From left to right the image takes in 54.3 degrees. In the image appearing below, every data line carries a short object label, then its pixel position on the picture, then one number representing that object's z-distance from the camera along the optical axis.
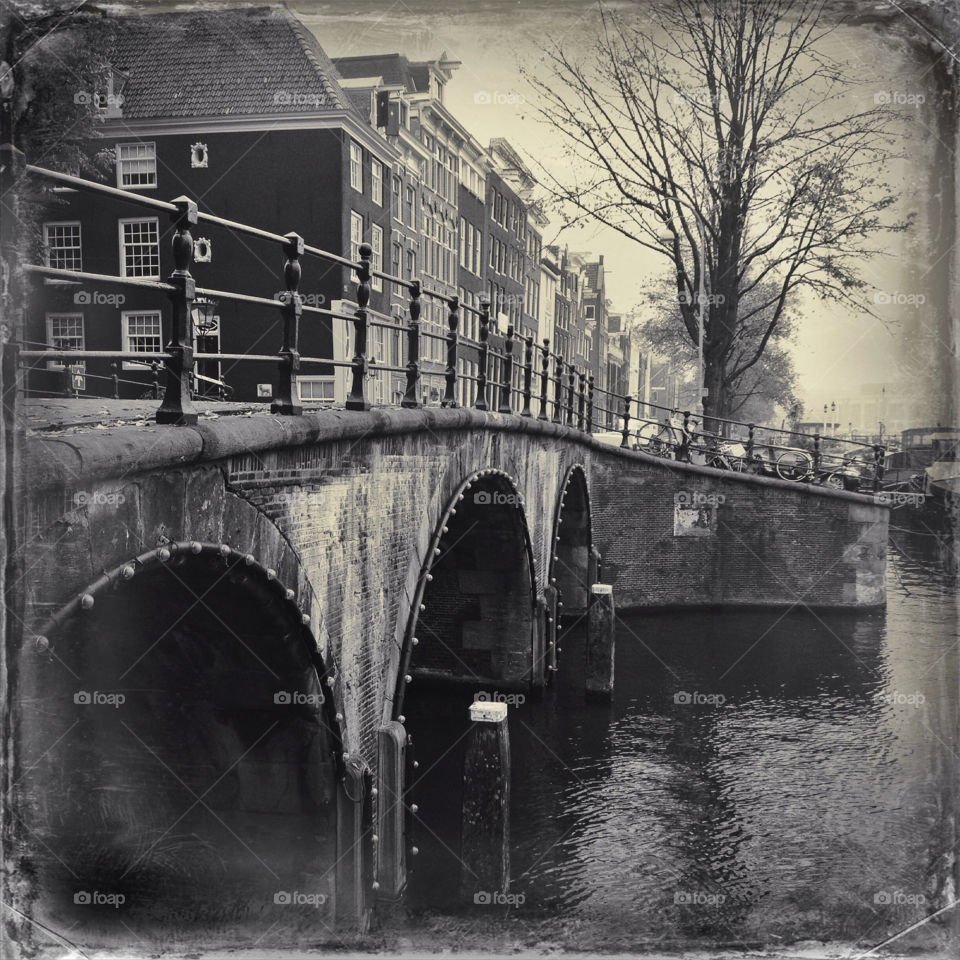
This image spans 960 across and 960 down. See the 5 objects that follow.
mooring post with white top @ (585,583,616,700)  13.85
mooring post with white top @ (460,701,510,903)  8.17
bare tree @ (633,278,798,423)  23.91
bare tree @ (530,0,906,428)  14.33
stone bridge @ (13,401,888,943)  3.81
